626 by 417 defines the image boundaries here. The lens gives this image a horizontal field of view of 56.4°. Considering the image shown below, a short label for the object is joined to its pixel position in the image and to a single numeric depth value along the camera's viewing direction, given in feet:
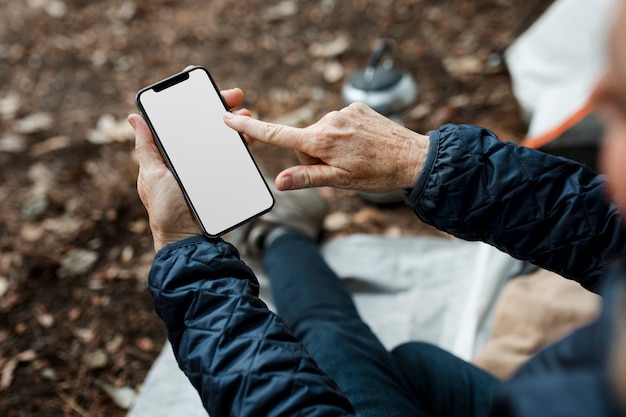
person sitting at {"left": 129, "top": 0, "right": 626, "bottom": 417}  3.55
